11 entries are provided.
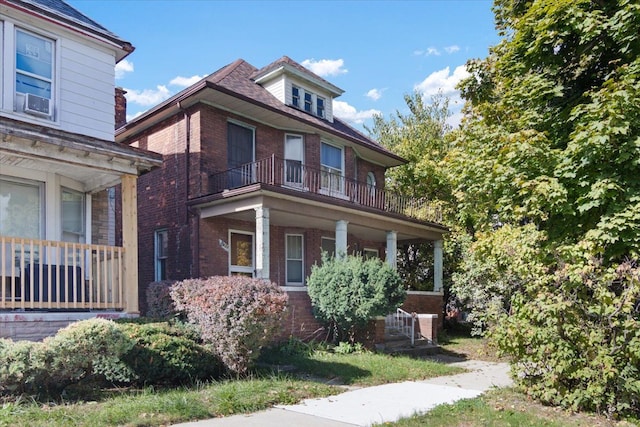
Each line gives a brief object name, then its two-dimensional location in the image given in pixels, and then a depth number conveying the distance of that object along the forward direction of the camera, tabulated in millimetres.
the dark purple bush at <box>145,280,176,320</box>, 10664
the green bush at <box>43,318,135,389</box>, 6797
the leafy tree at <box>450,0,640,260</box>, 7754
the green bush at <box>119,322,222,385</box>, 7719
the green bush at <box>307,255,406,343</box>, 12367
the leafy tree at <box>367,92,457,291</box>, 20781
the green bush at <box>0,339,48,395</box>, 6445
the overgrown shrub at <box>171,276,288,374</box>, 8562
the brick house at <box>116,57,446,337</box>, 13734
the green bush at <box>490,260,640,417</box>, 6652
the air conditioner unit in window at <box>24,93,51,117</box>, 9734
